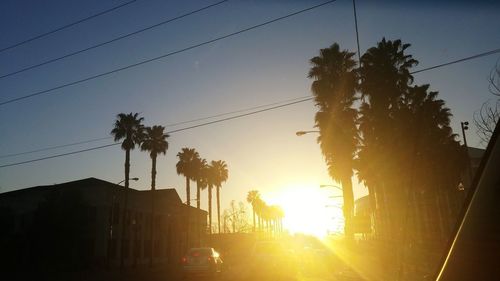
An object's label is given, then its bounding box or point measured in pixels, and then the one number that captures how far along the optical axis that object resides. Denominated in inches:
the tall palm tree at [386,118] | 1148.1
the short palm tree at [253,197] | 4672.7
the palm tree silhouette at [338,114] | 1234.6
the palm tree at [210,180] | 2639.0
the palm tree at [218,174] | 2847.0
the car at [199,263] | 897.5
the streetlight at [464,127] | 1545.2
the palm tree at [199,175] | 2357.7
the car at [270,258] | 1087.1
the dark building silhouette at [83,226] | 1529.3
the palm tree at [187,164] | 2298.8
